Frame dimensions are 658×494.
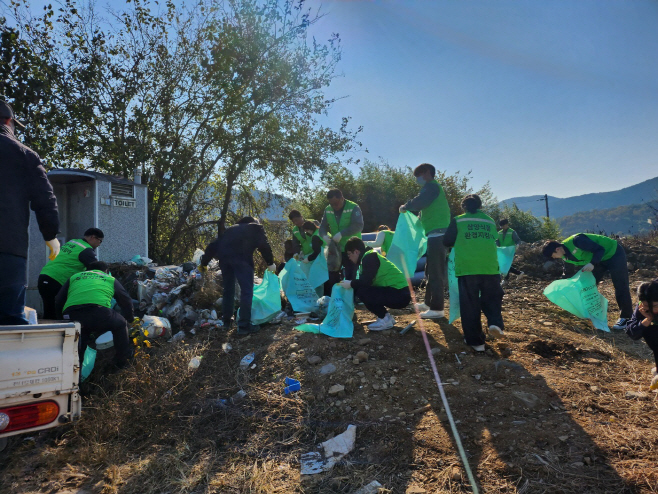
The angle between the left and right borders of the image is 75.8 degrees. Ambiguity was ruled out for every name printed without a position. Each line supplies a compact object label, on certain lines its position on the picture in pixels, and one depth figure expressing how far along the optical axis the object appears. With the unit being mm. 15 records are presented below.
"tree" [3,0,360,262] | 8430
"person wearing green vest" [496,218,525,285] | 8111
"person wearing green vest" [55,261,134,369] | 3744
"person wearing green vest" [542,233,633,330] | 4641
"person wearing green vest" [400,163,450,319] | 4688
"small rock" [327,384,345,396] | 3361
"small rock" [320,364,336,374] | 3684
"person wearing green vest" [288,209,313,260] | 6219
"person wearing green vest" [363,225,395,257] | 6141
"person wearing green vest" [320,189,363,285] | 5242
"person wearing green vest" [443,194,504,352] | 3865
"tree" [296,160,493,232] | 16766
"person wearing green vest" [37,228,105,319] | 4340
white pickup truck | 2225
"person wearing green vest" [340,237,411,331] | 4398
